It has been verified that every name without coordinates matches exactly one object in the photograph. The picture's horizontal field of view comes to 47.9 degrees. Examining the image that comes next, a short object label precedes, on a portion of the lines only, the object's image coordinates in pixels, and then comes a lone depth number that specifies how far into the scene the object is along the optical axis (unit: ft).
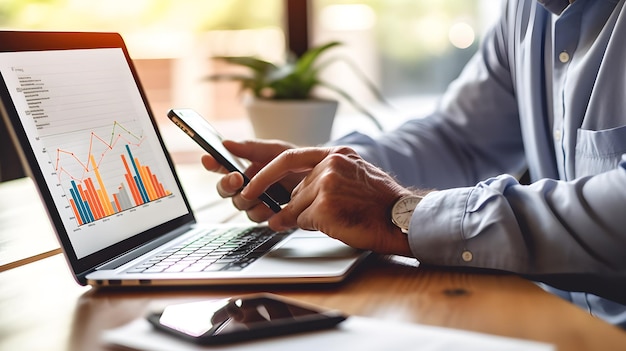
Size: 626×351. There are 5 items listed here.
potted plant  5.42
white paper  1.69
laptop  2.44
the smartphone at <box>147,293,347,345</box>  1.74
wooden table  1.88
